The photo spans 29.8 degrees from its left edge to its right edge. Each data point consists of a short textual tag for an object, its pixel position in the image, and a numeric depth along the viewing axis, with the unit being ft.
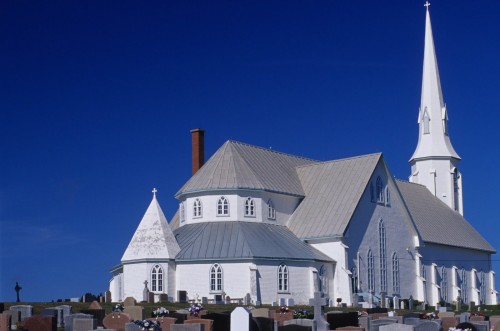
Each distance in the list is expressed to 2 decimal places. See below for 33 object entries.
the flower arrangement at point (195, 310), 105.19
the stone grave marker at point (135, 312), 111.51
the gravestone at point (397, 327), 87.73
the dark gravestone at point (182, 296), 175.32
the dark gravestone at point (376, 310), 140.07
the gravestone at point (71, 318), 93.87
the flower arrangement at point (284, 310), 119.75
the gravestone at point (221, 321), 89.30
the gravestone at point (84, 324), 88.94
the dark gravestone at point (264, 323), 86.69
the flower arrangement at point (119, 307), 120.08
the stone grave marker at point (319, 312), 98.99
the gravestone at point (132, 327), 86.22
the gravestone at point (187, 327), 81.15
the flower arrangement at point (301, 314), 112.59
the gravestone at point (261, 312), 109.90
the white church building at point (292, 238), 186.60
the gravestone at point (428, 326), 88.33
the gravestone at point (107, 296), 184.96
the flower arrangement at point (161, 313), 110.46
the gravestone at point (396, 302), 195.58
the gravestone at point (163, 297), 174.47
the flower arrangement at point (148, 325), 88.33
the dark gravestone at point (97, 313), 105.60
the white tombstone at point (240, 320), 75.25
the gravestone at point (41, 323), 88.53
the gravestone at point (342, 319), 104.01
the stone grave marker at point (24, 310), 107.76
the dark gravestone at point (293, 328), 87.96
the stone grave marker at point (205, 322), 85.81
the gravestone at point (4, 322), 88.55
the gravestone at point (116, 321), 97.19
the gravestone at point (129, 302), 142.72
